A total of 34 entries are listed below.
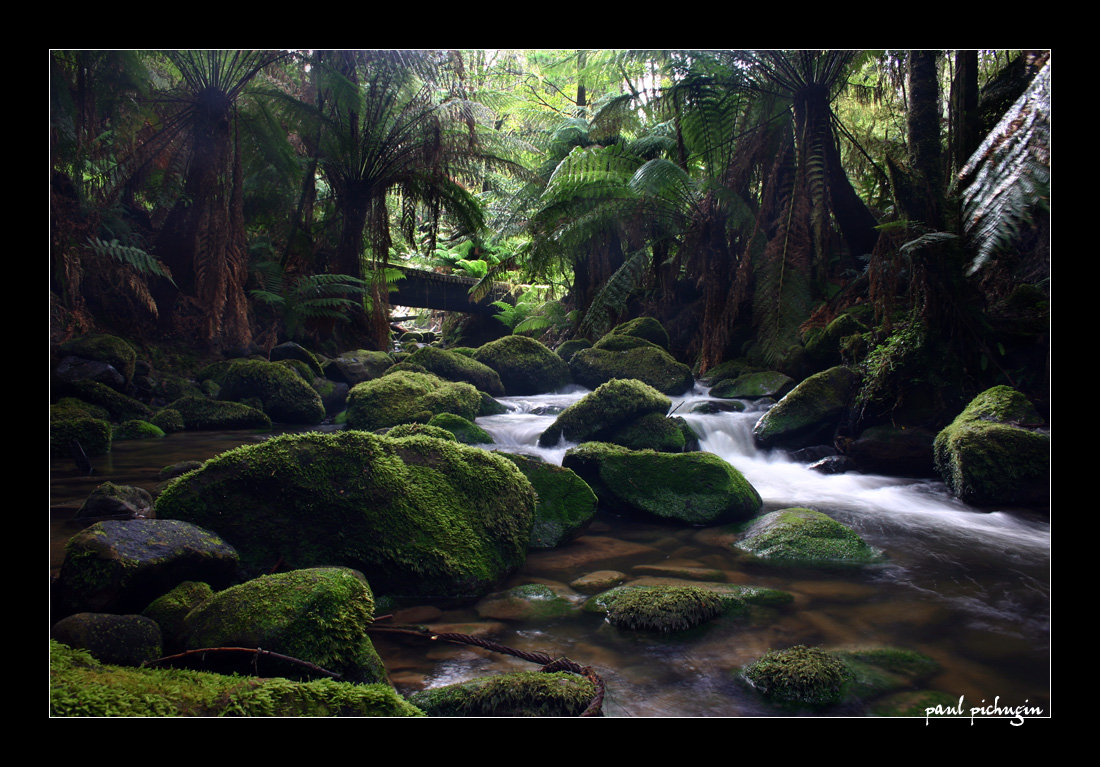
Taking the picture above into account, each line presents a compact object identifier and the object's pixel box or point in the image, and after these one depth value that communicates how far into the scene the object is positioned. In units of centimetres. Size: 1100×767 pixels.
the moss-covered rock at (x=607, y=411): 606
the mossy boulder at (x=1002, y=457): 446
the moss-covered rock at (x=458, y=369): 888
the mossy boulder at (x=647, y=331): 1102
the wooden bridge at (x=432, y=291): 1485
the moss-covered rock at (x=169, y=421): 693
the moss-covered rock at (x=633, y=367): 910
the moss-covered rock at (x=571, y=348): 1198
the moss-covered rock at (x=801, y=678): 214
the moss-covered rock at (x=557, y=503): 385
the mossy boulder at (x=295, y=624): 203
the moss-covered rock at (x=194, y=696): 160
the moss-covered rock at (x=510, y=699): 197
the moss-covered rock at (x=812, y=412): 639
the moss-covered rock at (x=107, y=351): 730
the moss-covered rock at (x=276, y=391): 798
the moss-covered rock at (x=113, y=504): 356
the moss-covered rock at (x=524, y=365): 980
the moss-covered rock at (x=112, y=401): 685
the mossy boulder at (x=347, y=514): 292
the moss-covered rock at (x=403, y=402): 671
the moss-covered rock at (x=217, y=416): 721
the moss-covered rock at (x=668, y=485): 433
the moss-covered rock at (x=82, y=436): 548
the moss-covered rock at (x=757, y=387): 814
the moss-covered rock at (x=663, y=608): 264
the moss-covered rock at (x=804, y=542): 361
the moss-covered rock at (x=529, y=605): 282
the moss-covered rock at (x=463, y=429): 595
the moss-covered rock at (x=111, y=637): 197
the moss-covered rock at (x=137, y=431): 647
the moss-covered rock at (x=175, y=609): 214
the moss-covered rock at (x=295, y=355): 989
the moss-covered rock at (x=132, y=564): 225
